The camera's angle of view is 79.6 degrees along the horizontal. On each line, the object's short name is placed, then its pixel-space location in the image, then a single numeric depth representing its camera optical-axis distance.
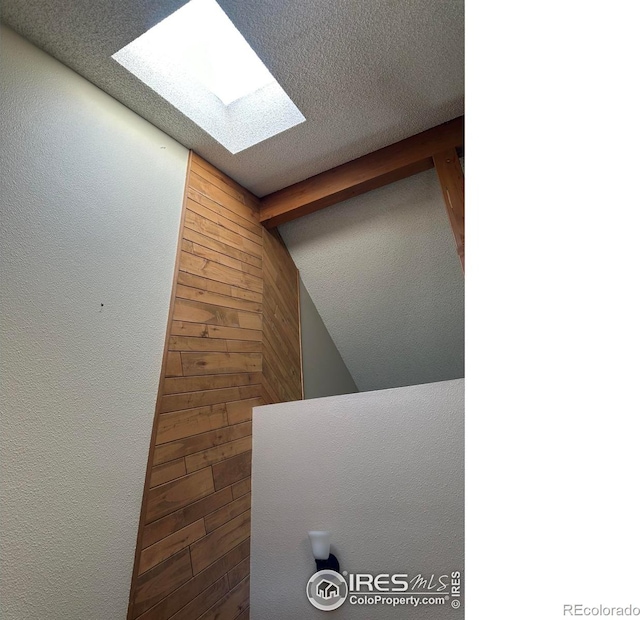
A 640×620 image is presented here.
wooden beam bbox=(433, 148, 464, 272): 2.45
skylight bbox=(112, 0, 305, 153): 2.01
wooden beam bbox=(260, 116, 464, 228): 2.57
